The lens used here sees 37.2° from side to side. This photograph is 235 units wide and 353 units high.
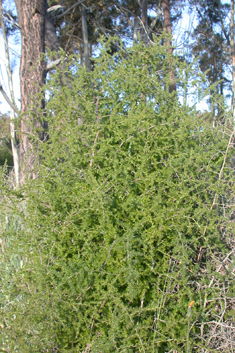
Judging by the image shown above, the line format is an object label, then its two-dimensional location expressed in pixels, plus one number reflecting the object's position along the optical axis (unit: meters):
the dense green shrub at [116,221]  2.15
